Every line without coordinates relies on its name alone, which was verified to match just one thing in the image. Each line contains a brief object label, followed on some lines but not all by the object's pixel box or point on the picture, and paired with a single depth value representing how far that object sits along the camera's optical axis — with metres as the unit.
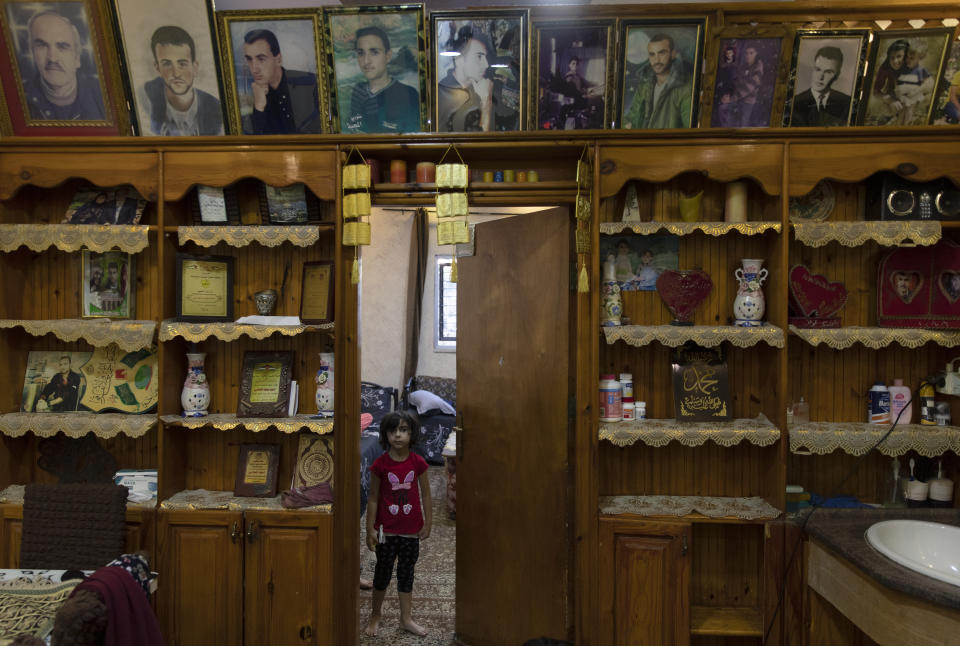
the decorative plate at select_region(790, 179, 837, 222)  2.81
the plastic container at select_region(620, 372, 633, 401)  2.79
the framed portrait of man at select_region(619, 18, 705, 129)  2.59
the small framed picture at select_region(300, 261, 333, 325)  2.83
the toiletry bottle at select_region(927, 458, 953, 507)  2.65
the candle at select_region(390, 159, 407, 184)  2.86
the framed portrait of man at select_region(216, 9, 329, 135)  2.68
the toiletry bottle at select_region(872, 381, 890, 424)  2.73
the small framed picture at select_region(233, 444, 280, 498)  2.88
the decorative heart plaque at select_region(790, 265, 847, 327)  2.72
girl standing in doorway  3.14
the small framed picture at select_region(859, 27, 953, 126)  2.56
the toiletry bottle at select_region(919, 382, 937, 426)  2.71
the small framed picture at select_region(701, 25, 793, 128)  2.56
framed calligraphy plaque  2.74
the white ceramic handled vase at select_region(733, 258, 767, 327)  2.68
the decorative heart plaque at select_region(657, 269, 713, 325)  2.82
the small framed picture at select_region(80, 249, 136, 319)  2.99
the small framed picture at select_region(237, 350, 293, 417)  2.83
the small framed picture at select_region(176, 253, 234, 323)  2.85
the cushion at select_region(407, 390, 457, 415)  6.32
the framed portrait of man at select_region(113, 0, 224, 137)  2.69
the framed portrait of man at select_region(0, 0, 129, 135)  2.71
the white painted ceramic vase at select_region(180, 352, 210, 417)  2.83
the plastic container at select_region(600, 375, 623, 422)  2.76
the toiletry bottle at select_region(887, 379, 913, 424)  2.75
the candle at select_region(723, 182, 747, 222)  2.73
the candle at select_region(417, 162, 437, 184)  2.81
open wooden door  2.82
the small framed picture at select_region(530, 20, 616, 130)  2.62
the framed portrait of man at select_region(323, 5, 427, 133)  2.63
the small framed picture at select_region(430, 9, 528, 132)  2.64
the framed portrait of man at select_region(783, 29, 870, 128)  2.57
